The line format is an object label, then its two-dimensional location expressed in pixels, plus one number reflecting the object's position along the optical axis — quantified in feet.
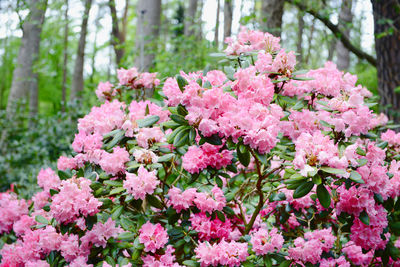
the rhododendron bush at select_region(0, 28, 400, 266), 5.05
